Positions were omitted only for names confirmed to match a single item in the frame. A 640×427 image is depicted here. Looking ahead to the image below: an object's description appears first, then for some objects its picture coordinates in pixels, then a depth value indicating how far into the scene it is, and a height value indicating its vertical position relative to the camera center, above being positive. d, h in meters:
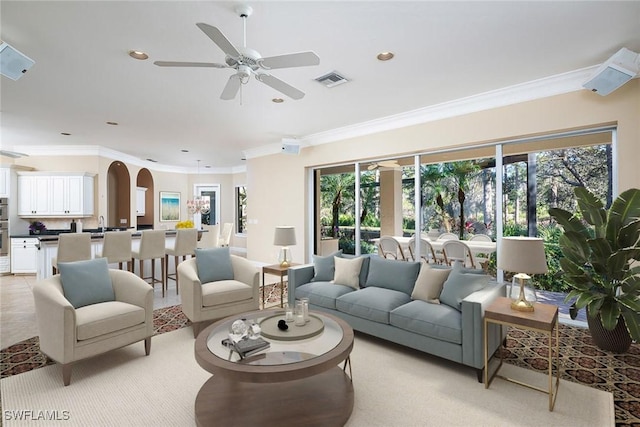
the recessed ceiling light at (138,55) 3.20 +1.58
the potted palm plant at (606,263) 3.04 -0.53
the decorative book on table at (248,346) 2.31 -0.98
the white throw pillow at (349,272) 4.20 -0.80
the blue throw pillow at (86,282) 3.20 -0.71
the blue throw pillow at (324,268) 4.55 -0.80
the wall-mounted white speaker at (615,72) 3.00 +1.35
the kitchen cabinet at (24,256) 7.30 -0.98
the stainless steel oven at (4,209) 7.44 +0.08
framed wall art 11.04 +0.21
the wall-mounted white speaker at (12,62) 2.77 +1.35
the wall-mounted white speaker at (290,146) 6.36 +1.30
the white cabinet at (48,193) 7.68 +0.46
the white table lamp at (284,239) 5.04 -0.42
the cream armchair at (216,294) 3.78 -1.00
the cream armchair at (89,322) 2.74 -1.00
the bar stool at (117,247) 5.11 -0.55
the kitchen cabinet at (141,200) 10.36 +0.39
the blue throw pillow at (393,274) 3.85 -0.77
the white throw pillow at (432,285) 3.51 -0.80
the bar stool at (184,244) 6.18 -0.61
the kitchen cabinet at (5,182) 7.40 +0.70
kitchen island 5.11 -0.62
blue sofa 2.88 -0.98
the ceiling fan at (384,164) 5.80 +0.86
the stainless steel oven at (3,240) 7.43 -0.63
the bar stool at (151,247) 5.59 -0.62
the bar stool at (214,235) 8.60 -0.63
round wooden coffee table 2.11 -1.36
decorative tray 2.59 -0.99
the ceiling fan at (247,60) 2.29 +1.12
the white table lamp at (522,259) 2.72 -0.41
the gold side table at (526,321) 2.51 -0.88
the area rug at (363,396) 2.32 -1.47
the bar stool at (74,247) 4.63 -0.51
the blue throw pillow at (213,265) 4.28 -0.71
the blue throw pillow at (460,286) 3.19 -0.74
